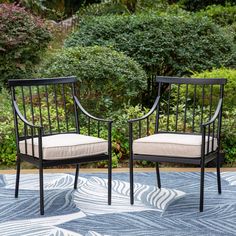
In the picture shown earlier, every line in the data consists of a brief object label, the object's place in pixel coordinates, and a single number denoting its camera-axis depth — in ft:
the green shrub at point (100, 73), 20.51
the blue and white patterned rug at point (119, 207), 12.78
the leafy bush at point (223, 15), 34.73
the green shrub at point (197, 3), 43.16
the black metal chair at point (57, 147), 13.78
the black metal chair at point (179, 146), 13.97
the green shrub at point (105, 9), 33.65
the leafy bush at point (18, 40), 25.29
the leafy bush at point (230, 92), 20.80
